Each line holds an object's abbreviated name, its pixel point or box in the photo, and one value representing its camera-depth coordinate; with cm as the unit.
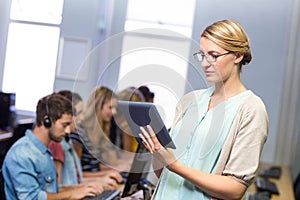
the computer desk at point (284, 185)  282
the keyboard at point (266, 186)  289
